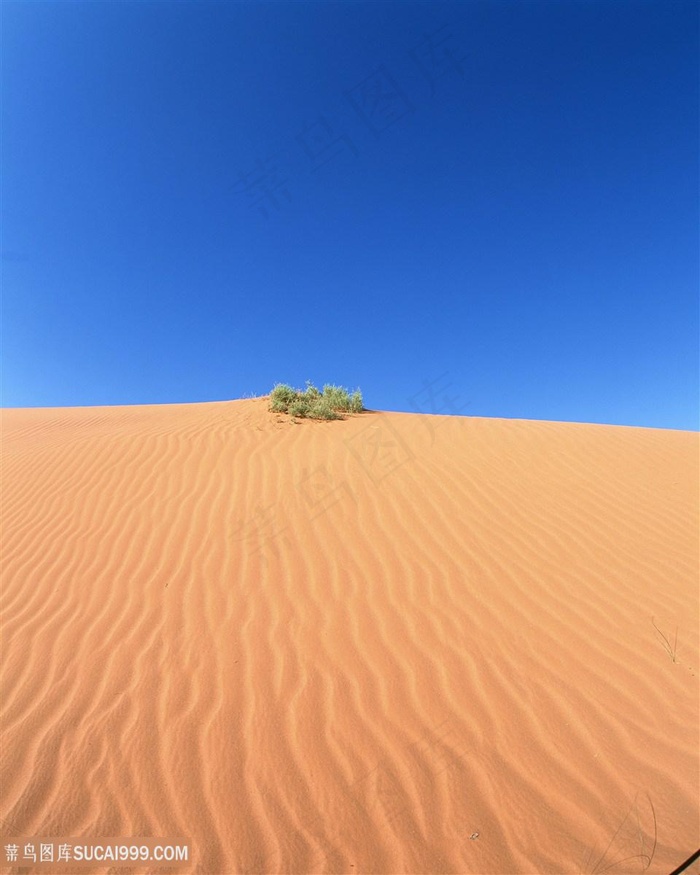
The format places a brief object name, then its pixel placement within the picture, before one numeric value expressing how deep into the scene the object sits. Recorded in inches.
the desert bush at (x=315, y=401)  319.6
